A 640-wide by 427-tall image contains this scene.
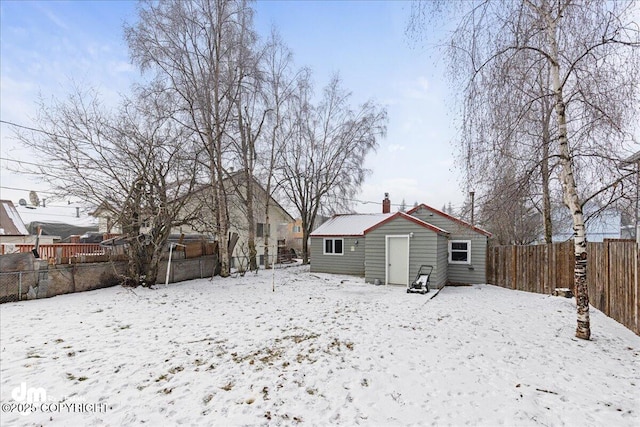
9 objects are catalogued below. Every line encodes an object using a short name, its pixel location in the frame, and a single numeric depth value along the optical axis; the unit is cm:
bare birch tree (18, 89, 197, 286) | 888
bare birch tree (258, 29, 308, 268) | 1571
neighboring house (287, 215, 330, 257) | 3247
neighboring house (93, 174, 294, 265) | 1073
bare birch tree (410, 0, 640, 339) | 437
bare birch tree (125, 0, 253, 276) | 1141
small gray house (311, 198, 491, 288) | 1073
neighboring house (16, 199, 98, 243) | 2173
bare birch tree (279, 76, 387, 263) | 1928
